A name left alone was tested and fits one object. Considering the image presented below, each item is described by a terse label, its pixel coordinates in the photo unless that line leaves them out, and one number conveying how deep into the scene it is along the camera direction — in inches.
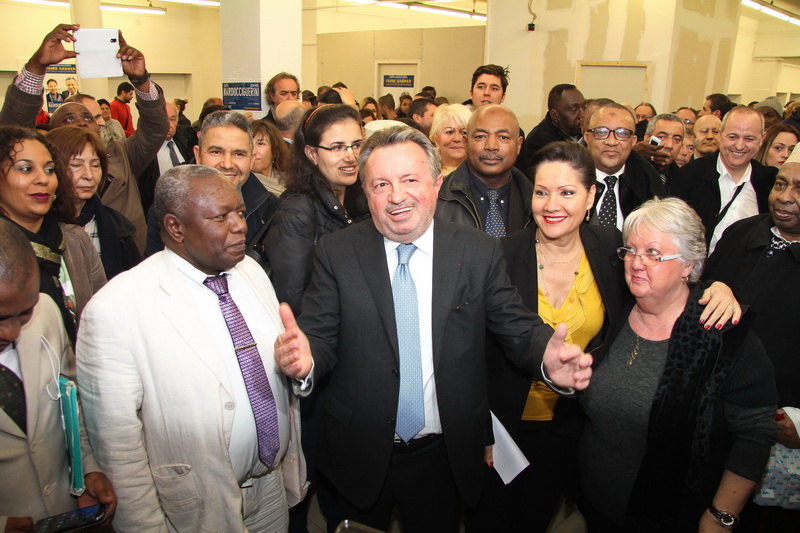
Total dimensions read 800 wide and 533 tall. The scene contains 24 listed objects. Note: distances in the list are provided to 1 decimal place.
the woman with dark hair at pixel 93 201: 108.4
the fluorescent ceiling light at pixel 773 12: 517.4
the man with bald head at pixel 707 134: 208.2
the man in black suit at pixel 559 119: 190.5
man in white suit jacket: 66.3
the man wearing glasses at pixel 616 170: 128.1
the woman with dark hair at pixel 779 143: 156.5
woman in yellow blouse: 89.4
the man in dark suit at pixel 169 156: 155.6
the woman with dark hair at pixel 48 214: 83.4
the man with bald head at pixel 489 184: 113.1
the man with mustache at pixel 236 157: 111.2
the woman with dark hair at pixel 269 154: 153.9
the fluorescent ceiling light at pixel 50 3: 537.4
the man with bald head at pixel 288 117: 177.8
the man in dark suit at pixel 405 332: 74.2
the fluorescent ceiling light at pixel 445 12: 600.7
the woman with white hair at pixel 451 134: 147.3
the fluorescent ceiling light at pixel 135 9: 587.8
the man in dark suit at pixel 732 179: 141.0
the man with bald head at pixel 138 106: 121.3
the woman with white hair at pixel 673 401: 74.7
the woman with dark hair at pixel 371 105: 344.5
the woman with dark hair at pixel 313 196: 91.4
